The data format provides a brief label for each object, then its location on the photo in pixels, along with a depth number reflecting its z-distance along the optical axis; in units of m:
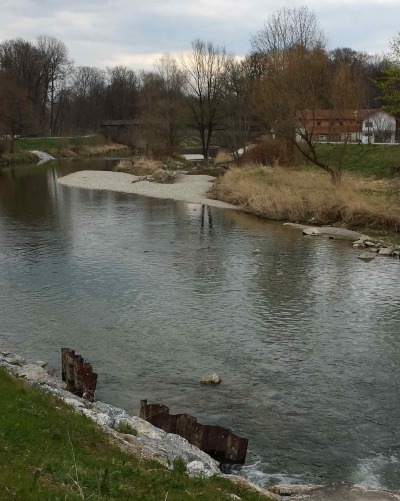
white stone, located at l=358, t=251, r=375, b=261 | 23.47
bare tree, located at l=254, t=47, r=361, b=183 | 37.56
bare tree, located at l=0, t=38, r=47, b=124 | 105.19
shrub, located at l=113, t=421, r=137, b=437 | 9.51
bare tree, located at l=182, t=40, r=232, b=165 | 68.69
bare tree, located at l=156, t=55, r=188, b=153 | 71.50
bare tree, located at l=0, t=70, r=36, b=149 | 79.94
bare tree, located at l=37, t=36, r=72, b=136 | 108.06
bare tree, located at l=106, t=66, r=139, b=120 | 126.69
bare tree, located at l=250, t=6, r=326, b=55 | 62.75
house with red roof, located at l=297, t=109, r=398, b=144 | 38.28
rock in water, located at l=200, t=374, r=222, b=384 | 12.44
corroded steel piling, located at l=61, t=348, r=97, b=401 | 11.74
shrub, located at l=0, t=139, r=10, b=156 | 75.84
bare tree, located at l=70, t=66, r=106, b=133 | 121.44
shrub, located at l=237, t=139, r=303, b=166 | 49.34
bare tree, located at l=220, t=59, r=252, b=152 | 62.47
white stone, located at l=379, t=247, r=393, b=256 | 24.08
